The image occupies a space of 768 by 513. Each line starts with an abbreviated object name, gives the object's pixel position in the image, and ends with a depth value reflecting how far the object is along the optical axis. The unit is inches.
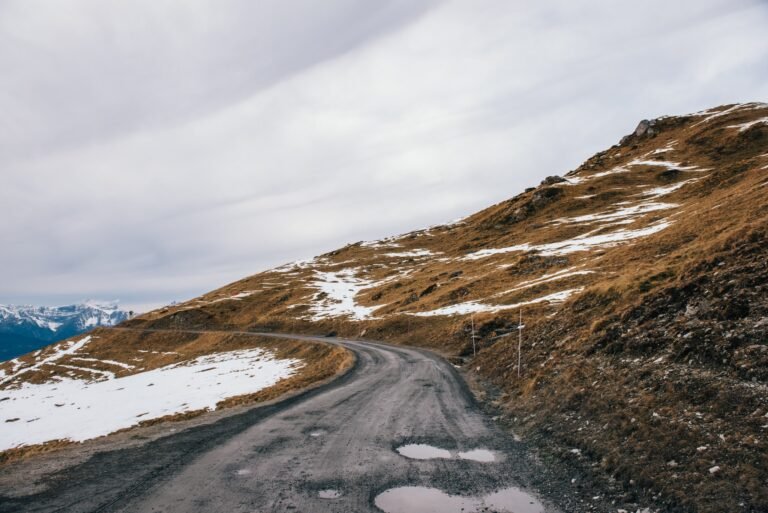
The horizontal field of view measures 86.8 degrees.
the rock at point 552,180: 5959.6
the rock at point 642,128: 7165.4
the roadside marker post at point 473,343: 1298.2
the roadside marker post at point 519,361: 817.4
